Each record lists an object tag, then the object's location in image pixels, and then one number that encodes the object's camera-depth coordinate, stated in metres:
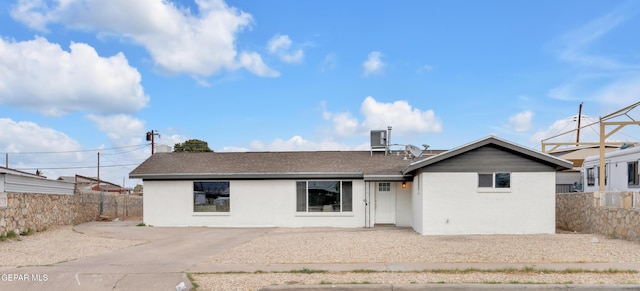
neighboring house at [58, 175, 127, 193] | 50.43
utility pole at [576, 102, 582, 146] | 44.25
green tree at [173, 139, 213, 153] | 53.25
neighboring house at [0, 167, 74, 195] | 18.74
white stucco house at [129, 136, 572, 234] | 16.73
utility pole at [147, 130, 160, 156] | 47.84
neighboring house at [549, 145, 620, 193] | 31.03
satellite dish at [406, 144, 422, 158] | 21.55
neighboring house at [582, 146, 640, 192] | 20.56
